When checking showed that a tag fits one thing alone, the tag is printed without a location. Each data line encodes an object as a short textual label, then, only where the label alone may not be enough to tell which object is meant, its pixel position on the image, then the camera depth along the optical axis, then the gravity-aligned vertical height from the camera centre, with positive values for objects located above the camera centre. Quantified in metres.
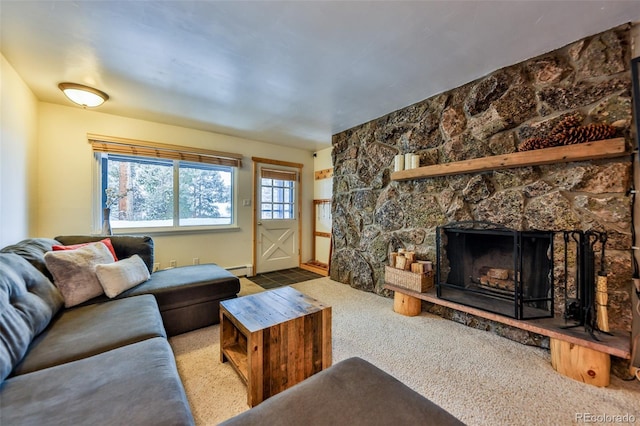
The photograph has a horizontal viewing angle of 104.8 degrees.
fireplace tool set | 1.65 -0.51
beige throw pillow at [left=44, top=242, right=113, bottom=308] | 1.79 -0.47
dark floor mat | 3.83 -1.09
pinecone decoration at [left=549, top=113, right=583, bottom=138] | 1.81 +0.67
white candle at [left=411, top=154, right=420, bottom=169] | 2.73 +0.58
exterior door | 4.47 -0.12
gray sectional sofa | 0.84 -0.68
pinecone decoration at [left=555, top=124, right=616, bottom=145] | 1.66 +0.56
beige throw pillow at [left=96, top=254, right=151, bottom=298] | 1.96 -0.54
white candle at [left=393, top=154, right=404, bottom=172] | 2.91 +0.61
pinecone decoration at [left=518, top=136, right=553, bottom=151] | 1.88 +0.55
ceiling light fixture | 2.42 +1.19
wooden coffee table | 1.41 -0.82
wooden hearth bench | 1.54 -0.88
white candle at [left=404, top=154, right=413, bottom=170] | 2.81 +0.60
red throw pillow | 2.10 -0.31
